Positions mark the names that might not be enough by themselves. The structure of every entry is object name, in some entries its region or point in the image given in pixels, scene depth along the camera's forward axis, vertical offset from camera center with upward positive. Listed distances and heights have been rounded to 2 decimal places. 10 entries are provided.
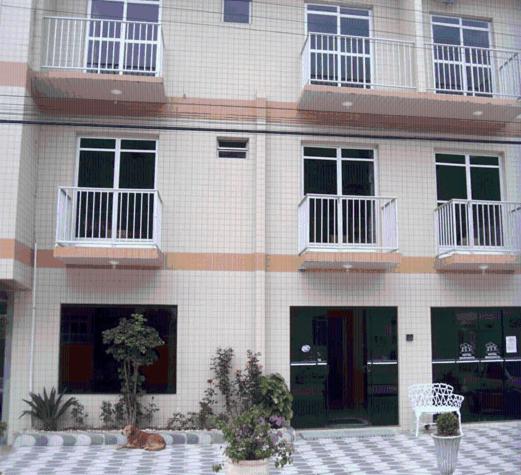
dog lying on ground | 9.84 -1.93
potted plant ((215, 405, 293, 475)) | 6.93 -1.45
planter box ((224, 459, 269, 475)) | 6.90 -1.67
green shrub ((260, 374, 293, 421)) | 10.52 -1.32
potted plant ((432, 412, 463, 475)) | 7.89 -1.56
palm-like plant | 10.51 -1.52
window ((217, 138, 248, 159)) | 12.15 +3.64
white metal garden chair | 11.42 -1.40
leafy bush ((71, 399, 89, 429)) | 10.76 -1.65
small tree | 10.56 -0.47
